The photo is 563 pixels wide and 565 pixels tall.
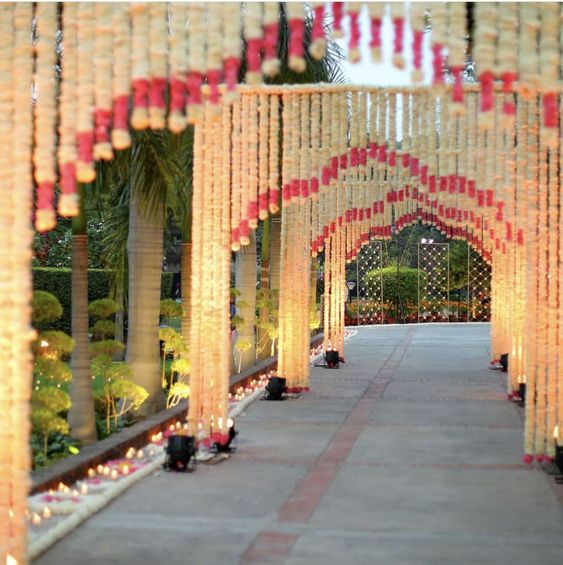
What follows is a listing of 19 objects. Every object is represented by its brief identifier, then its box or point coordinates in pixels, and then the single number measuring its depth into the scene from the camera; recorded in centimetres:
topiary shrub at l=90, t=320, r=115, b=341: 1119
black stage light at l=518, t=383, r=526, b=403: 1395
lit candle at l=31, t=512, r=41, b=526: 726
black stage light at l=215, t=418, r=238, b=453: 1003
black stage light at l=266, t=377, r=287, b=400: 1447
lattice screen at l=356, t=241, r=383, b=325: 3316
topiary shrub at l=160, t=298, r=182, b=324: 1312
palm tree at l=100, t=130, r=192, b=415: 1090
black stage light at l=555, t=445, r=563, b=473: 893
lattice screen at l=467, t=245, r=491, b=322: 3262
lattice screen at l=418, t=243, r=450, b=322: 3312
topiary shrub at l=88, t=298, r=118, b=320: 1101
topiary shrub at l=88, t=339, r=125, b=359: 1091
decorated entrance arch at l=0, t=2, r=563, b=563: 504
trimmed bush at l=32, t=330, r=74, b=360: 948
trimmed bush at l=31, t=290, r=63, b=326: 959
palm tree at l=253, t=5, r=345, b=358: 1386
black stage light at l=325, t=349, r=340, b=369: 1909
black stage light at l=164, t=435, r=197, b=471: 917
